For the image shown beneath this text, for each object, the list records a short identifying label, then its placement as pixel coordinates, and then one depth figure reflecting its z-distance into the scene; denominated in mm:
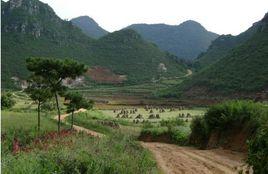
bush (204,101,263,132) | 26184
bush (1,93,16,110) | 64038
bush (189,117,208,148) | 31000
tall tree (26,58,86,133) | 32062
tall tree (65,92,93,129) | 38750
